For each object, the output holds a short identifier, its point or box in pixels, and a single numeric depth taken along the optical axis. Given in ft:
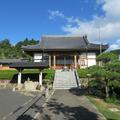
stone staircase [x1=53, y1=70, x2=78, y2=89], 42.62
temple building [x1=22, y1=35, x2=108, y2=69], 61.62
